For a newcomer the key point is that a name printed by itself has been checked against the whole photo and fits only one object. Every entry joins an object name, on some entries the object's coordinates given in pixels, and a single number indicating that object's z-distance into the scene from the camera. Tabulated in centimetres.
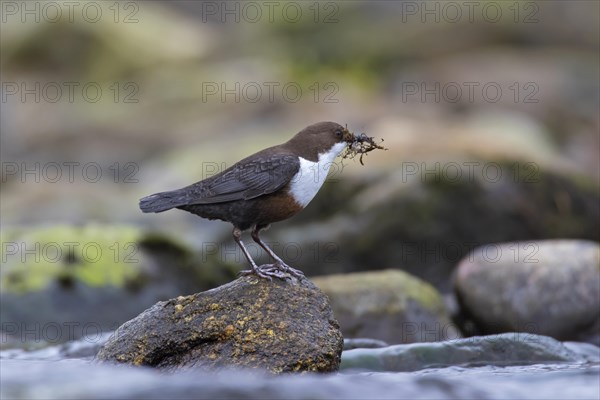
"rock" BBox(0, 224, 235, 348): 1576
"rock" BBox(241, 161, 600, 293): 1847
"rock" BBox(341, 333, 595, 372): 1300
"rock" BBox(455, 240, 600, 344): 1506
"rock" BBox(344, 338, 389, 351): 1402
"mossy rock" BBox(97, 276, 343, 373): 1057
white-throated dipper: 1152
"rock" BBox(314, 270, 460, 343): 1509
